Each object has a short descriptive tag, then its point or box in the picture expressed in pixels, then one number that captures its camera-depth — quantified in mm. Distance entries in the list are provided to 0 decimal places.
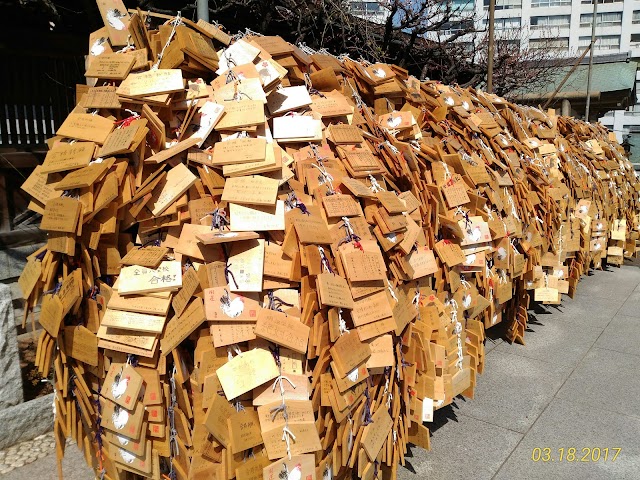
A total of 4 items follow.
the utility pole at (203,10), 2986
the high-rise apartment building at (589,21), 55094
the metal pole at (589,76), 11441
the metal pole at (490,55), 6324
